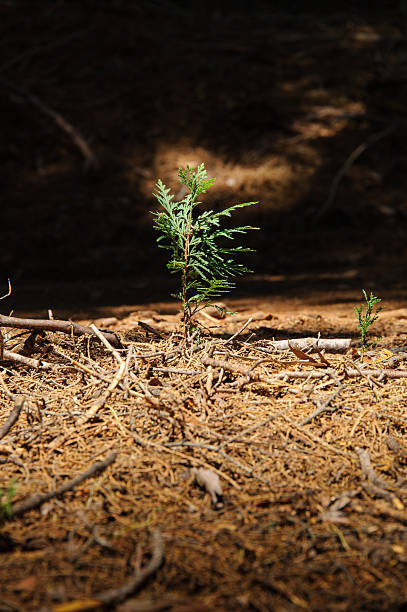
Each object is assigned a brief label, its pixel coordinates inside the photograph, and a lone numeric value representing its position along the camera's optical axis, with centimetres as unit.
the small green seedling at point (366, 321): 258
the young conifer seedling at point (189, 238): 256
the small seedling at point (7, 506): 165
